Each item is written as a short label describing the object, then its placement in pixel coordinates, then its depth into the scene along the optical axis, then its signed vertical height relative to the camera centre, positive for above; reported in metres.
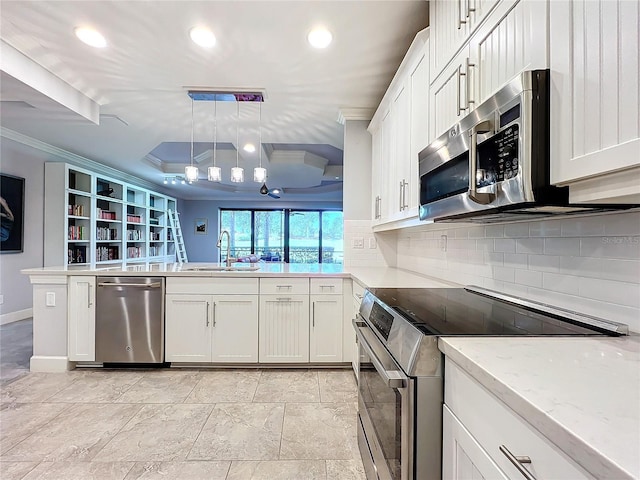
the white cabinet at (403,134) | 1.87 +0.72
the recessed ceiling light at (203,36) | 2.14 +1.34
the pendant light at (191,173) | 3.33 +0.65
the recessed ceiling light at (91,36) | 2.16 +1.34
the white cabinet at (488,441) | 0.55 -0.40
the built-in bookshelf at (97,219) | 4.76 +0.33
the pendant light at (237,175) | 3.34 +0.65
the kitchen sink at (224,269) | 3.05 -0.28
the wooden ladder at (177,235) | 8.43 +0.09
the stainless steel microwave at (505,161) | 0.91 +0.26
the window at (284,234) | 9.50 +0.17
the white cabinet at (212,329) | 2.89 -0.78
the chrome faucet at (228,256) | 3.33 -0.18
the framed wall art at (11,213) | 4.14 +0.30
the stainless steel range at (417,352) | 0.94 -0.36
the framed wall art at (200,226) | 9.32 +0.36
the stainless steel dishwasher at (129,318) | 2.86 -0.69
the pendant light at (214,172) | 3.27 +0.66
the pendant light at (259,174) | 3.35 +0.66
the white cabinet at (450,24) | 1.28 +0.93
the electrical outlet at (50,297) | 2.89 -0.52
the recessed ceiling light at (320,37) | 2.14 +1.33
